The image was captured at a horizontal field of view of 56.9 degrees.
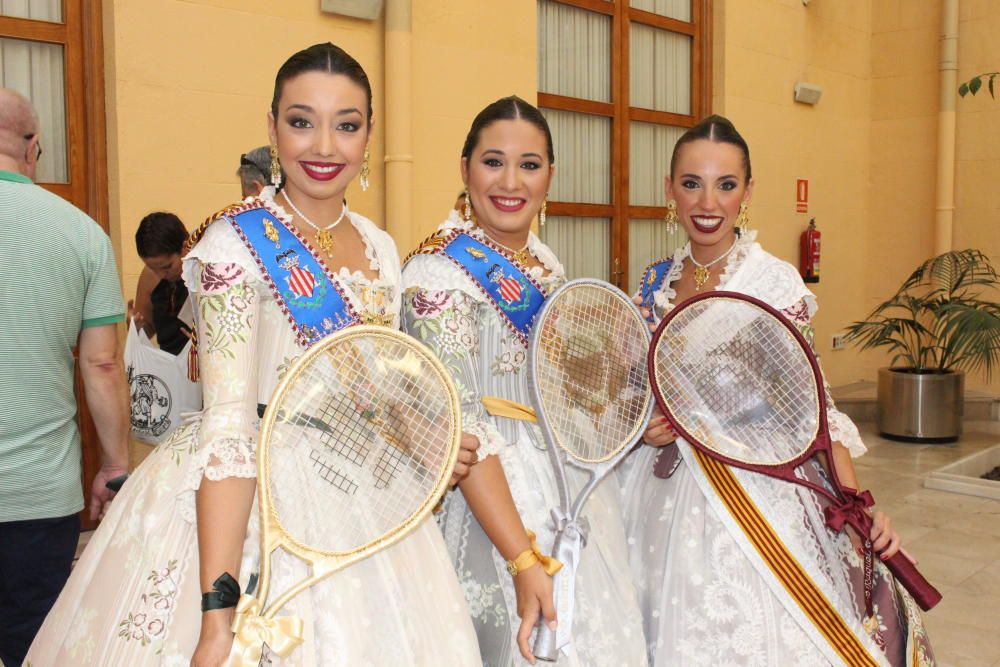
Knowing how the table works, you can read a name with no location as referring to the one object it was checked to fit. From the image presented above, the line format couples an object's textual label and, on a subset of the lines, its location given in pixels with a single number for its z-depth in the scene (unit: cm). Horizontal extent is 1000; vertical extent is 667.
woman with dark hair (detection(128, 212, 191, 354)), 313
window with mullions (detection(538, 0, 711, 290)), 601
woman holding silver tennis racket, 157
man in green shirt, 212
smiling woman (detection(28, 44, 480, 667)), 129
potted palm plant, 630
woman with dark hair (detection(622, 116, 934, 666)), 183
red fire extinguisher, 762
